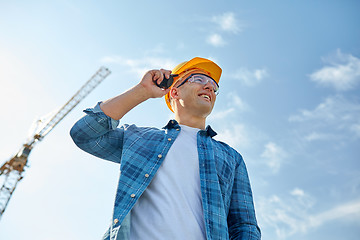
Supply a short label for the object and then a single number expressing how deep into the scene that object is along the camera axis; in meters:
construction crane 43.31
